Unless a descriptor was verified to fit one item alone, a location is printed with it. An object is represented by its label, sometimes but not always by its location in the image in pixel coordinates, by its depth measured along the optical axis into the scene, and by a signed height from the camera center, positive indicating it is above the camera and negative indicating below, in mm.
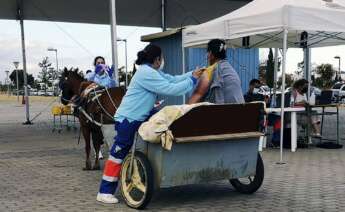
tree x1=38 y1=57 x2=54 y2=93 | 77900 -116
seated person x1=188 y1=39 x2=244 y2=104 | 6500 -155
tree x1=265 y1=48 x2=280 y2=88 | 41625 +103
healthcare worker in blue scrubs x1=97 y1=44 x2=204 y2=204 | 6242 -329
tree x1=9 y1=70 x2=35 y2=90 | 91306 -1172
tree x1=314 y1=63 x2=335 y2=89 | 60562 -556
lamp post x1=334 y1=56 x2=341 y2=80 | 67881 -753
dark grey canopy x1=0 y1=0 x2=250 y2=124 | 20531 +2514
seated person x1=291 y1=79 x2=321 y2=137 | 12259 -734
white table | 11258 -1119
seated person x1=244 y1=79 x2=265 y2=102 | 12297 -580
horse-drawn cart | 6059 -1003
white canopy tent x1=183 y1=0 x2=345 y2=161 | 9609 +944
